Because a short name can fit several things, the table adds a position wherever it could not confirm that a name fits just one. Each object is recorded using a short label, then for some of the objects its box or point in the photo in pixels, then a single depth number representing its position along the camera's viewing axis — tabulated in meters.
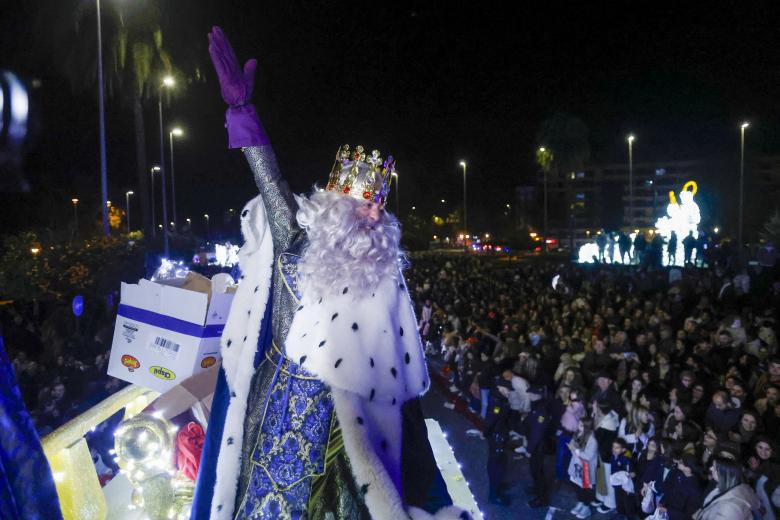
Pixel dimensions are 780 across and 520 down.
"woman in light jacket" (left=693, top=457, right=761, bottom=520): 5.18
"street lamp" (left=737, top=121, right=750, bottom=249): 27.03
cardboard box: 3.18
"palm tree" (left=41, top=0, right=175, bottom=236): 21.89
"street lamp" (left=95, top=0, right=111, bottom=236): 18.06
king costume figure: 2.58
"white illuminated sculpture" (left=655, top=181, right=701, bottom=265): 34.19
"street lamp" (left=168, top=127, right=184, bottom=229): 33.47
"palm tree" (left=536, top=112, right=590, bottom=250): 44.62
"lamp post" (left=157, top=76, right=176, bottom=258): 22.12
